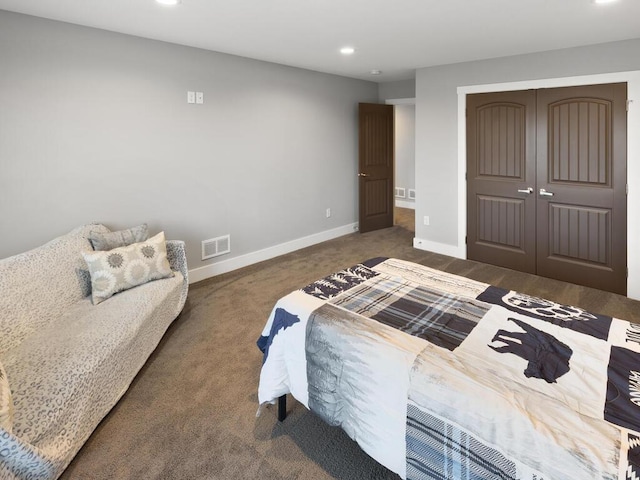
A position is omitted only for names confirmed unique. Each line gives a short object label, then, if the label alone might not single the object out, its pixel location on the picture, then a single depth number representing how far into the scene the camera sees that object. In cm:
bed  122
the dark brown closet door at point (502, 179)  436
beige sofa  169
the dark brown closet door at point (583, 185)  378
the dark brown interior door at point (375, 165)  619
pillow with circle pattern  283
